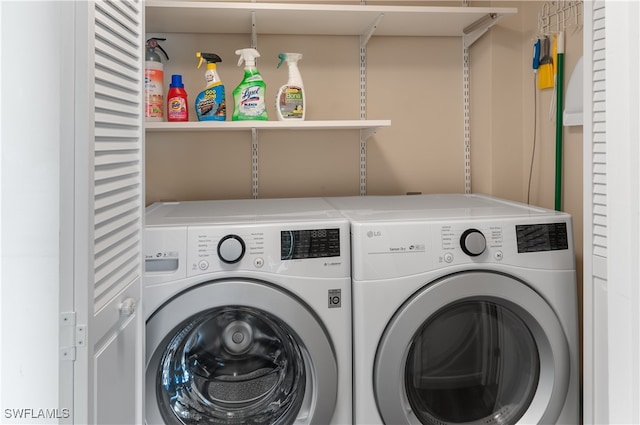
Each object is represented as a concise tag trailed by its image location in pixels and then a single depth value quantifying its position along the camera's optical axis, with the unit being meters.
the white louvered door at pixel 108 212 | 0.95
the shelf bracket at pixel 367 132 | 2.17
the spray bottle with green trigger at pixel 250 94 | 1.94
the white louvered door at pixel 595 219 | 1.33
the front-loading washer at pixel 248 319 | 1.45
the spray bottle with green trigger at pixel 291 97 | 2.00
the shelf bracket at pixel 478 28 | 2.11
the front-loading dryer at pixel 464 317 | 1.50
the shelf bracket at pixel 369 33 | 2.08
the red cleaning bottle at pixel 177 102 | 2.02
